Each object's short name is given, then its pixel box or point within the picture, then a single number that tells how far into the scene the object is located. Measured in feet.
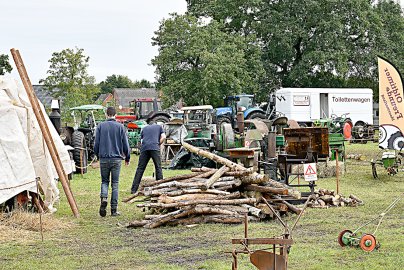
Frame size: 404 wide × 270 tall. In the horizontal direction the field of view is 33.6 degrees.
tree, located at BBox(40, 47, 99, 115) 137.90
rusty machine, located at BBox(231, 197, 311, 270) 16.99
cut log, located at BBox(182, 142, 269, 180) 39.59
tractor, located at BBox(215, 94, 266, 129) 107.42
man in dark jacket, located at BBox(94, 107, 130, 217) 37.86
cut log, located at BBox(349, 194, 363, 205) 41.22
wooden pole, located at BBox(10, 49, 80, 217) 36.11
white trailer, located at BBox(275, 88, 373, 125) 121.60
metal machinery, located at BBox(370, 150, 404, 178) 57.93
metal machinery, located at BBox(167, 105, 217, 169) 70.13
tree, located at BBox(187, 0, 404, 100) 140.46
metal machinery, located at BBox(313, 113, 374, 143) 104.12
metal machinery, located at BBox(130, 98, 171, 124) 114.56
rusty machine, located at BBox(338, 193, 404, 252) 26.35
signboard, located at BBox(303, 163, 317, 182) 37.45
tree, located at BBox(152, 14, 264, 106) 124.88
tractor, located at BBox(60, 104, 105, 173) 64.49
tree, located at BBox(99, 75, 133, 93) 362.98
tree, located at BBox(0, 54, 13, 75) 142.82
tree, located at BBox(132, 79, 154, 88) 356.42
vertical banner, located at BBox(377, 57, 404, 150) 34.45
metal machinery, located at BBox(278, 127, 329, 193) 48.70
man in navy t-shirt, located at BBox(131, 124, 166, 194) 46.98
